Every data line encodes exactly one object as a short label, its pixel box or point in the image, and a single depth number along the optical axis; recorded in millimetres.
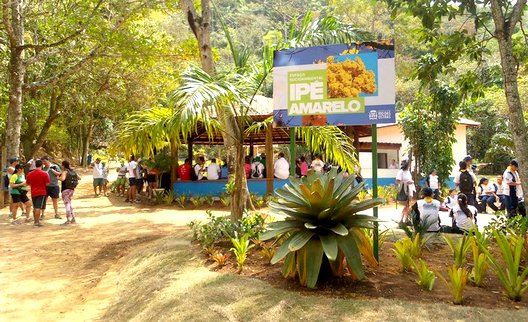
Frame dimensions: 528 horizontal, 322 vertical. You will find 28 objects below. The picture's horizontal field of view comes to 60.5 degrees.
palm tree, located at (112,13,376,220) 5570
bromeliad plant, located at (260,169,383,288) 4453
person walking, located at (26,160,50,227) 10086
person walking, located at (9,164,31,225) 10445
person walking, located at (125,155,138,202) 13812
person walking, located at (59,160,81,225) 10359
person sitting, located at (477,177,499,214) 11266
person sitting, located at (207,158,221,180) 14430
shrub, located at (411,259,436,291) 4340
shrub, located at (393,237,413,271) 4895
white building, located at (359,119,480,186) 20527
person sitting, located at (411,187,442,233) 6599
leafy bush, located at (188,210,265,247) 6391
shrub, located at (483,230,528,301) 4078
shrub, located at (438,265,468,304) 3951
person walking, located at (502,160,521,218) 9459
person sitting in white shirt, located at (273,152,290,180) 13906
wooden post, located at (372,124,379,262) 5210
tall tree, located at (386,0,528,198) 5527
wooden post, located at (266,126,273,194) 13734
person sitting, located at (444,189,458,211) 9883
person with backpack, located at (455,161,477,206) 9203
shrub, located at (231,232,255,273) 5263
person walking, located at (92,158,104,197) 16112
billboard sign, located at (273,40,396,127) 5398
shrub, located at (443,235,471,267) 4859
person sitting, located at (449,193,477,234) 7215
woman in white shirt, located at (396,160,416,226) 9250
